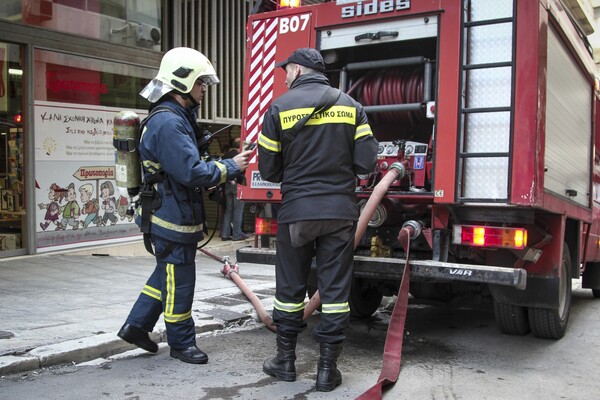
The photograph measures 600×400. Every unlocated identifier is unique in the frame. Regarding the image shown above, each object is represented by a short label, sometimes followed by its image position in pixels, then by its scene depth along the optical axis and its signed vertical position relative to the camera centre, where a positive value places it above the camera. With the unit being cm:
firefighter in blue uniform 421 -16
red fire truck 450 +31
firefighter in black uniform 405 -17
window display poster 875 -14
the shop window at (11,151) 845 +21
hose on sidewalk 541 -120
